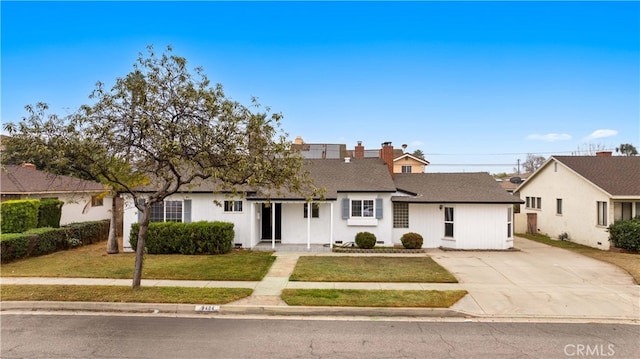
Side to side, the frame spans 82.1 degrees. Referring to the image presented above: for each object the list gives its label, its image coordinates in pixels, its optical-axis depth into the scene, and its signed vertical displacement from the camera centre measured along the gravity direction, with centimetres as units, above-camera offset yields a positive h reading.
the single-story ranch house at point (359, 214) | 1789 -137
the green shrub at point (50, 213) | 1897 -137
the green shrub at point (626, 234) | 1722 -235
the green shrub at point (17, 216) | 1669 -131
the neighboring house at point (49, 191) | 2128 -22
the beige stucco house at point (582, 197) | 1881 -64
